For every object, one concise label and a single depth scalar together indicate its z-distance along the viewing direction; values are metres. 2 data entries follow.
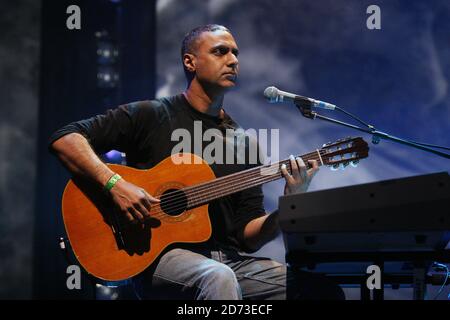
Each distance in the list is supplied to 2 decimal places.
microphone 3.13
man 2.89
